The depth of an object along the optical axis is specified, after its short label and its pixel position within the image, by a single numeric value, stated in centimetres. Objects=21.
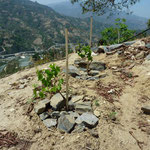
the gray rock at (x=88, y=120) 274
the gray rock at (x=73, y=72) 511
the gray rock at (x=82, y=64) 600
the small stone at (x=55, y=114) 300
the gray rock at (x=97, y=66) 583
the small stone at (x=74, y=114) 299
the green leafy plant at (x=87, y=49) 516
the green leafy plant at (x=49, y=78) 319
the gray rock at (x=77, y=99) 345
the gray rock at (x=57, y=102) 313
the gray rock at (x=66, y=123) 267
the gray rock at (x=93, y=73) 538
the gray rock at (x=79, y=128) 265
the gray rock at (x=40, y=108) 305
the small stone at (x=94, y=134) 256
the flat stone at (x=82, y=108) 314
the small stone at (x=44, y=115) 296
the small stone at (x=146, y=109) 315
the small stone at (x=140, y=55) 606
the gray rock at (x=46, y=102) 322
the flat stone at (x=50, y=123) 278
